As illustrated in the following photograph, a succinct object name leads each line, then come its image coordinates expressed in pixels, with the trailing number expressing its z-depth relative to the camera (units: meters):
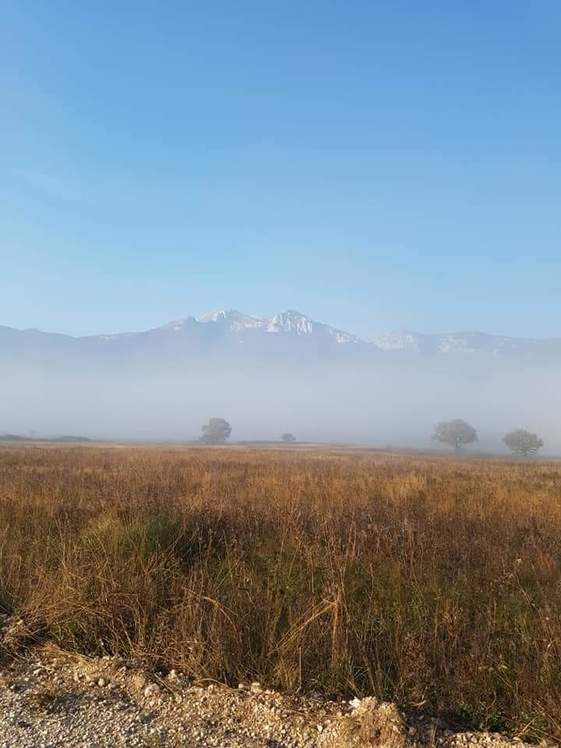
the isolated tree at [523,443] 123.94
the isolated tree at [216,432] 196.12
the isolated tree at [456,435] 150.25
